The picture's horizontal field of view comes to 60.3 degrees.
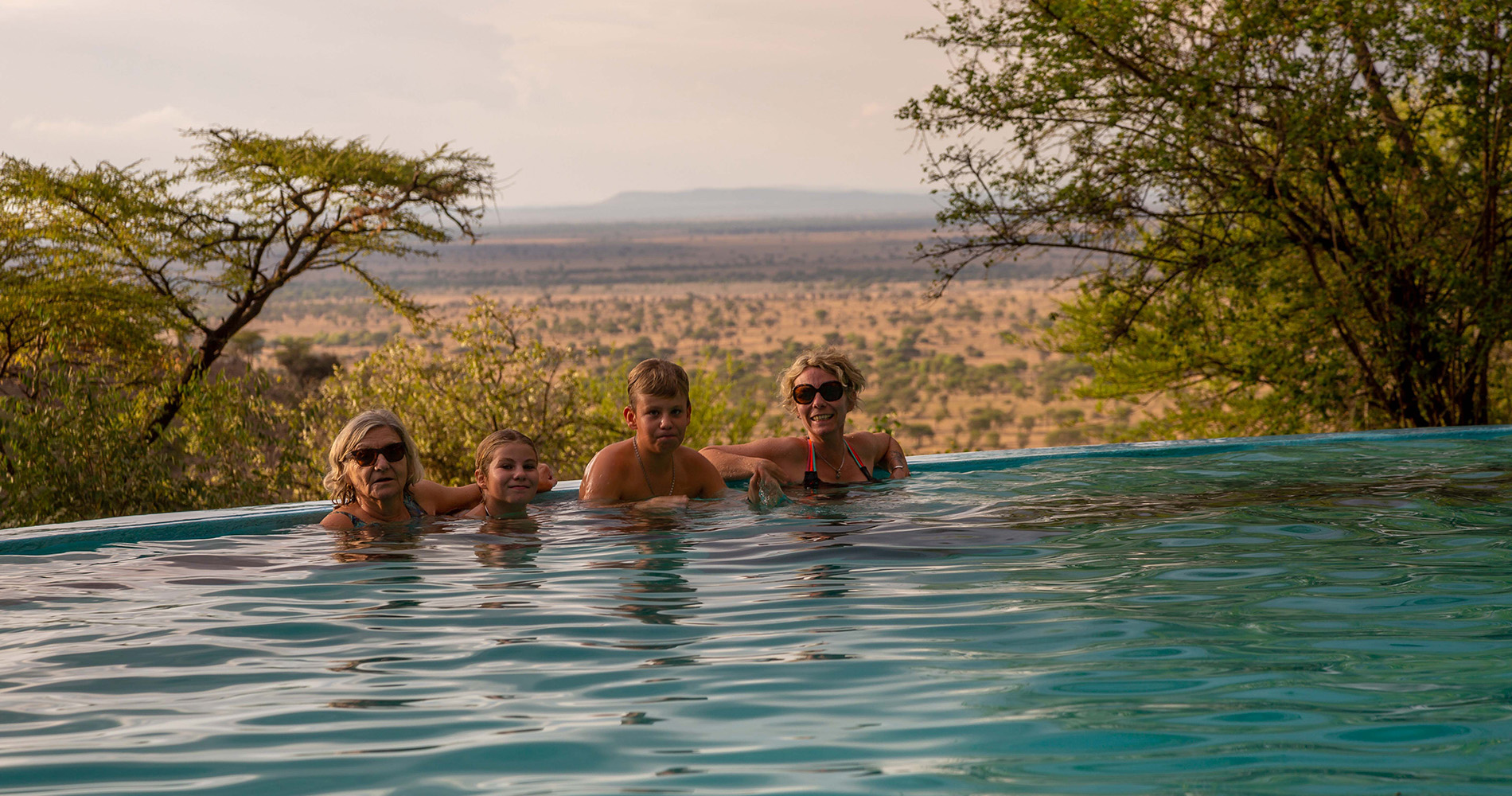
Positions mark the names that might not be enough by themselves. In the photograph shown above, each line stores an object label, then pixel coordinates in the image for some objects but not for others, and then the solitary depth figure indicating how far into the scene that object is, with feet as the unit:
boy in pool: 20.39
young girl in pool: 18.57
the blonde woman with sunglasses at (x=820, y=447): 21.71
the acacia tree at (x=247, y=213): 48.16
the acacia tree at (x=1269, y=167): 35.12
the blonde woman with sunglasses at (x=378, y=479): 18.04
